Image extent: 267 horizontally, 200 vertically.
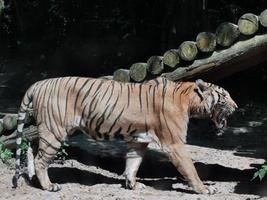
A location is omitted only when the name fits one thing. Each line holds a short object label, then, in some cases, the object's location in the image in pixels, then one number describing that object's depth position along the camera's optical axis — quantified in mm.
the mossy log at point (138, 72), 14086
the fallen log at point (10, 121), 15234
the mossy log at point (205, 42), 13680
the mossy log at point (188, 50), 13719
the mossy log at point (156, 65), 13937
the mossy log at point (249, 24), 13500
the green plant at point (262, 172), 11576
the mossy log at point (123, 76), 14232
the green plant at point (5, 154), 15047
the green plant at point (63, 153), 15425
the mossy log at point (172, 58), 13867
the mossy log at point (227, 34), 13562
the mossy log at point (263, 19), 13453
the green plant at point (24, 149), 14750
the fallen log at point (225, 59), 13644
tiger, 12797
